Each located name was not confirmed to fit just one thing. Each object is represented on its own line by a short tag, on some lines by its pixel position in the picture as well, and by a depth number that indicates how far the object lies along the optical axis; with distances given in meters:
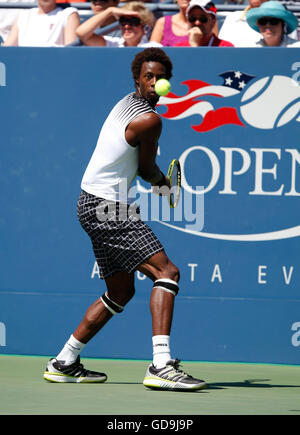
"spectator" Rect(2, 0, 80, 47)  15.02
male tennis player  9.70
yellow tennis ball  9.82
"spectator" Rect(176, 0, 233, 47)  13.61
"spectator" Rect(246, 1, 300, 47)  13.32
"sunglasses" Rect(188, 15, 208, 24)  13.83
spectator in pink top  14.55
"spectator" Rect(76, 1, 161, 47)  14.55
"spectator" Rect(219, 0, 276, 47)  14.32
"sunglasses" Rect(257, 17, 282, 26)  13.35
